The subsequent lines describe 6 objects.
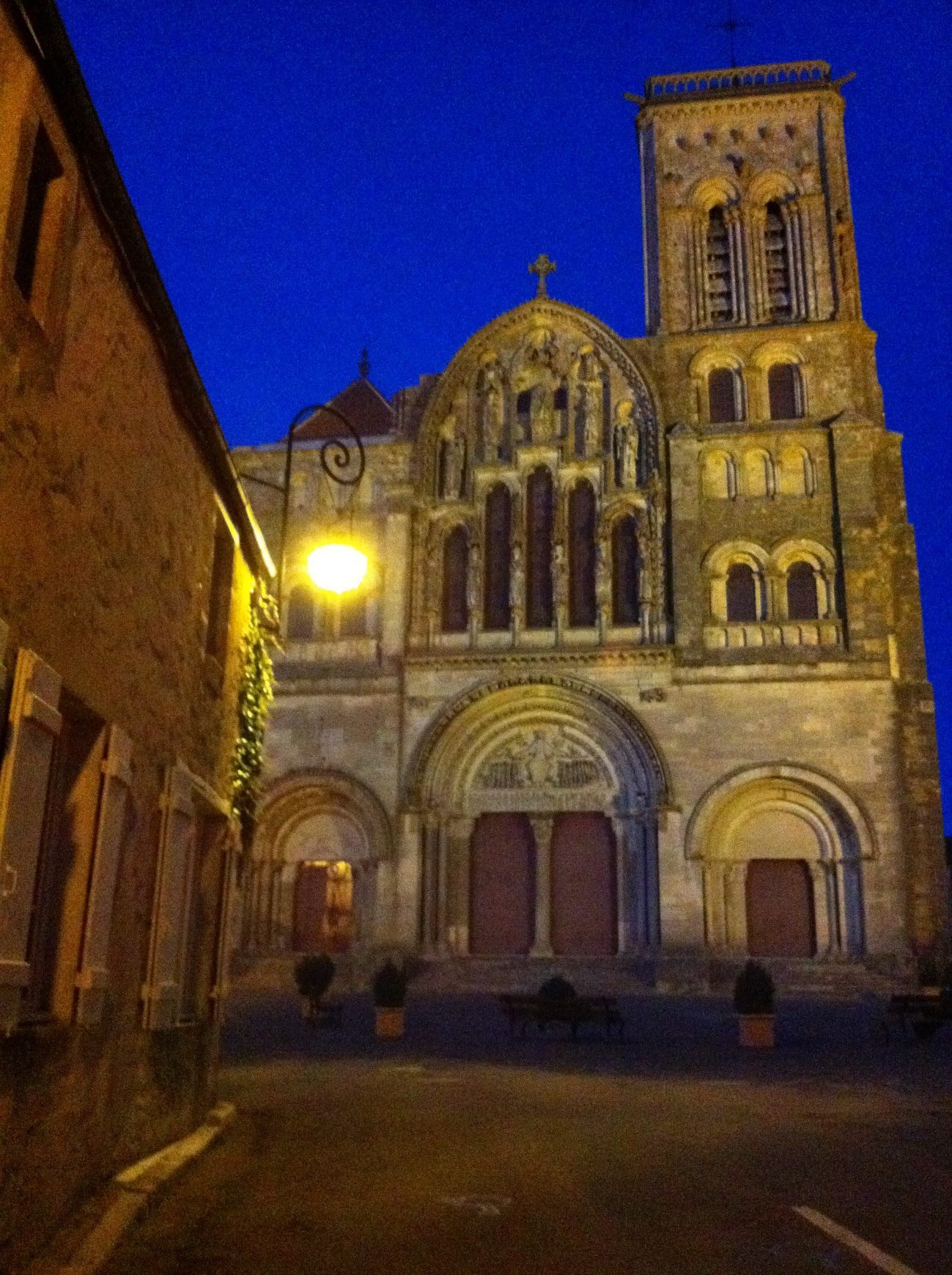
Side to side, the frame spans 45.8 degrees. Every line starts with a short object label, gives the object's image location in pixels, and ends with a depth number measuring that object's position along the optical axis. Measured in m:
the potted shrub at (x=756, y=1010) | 15.40
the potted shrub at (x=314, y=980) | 17.19
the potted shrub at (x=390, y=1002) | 16.25
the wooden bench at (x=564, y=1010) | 15.62
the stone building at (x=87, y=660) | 4.64
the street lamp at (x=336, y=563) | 8.99
